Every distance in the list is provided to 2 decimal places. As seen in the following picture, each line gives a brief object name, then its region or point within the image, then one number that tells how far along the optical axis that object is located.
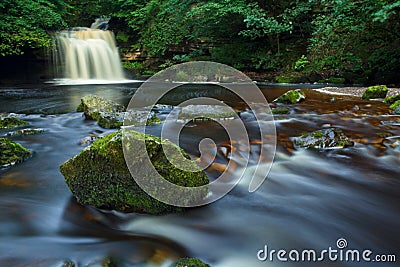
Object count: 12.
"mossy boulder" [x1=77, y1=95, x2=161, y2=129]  5.71
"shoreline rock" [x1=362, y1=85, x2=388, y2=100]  8.80
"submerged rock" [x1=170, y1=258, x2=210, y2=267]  1.74
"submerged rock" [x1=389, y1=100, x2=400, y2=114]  6.55
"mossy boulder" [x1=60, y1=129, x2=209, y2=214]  2.44
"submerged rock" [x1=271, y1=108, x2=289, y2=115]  6.87
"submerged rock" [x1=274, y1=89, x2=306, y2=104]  8.48
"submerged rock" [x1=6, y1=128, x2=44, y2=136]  5.07
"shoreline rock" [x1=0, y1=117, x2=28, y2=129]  5.68
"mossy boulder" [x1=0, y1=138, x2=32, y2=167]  3.51
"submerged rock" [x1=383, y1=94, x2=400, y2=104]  7.75
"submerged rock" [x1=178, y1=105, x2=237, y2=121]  6.00
